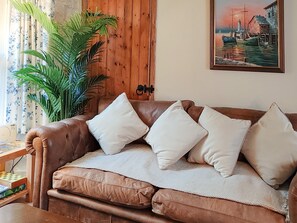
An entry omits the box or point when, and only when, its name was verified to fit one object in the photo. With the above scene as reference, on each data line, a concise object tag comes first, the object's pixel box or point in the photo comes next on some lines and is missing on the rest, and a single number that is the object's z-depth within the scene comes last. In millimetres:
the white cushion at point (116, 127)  2302
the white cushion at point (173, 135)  2037
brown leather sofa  1530
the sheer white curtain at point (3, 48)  2707
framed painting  2381
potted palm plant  2545
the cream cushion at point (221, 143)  1910
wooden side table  2308
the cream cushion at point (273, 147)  1752
